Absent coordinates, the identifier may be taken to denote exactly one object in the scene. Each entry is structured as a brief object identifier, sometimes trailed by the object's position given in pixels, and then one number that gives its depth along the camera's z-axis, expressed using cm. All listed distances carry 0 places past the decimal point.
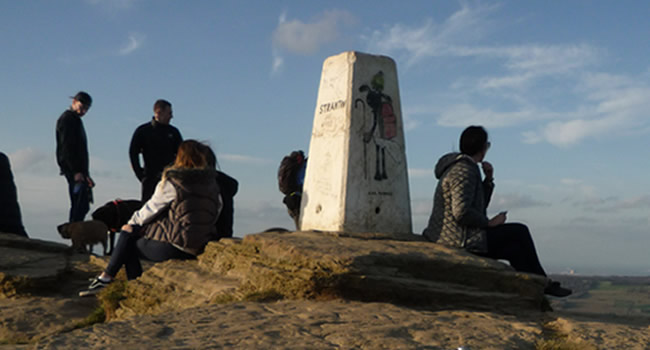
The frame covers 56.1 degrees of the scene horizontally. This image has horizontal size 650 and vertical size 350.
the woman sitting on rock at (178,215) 626
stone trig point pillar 759
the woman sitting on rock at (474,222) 614
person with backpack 941
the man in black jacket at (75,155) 977
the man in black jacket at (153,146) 922
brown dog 988
